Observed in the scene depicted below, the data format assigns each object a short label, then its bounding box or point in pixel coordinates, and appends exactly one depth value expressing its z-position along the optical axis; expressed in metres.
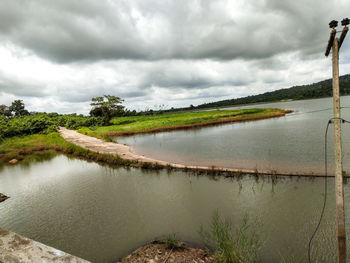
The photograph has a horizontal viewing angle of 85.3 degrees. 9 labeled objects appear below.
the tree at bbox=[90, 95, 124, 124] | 55.63
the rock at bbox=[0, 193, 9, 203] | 11.02
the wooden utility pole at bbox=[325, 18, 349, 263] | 4.54
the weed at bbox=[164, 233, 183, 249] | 5.75
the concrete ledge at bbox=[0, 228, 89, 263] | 2.31
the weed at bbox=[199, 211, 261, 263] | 4.61
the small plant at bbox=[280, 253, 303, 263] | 5.14
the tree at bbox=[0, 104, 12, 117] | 67.86
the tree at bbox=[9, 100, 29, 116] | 74.32
